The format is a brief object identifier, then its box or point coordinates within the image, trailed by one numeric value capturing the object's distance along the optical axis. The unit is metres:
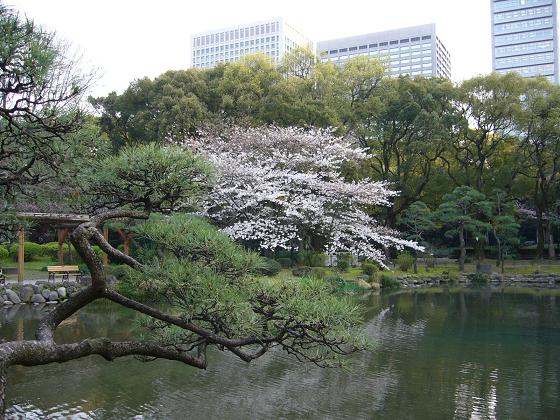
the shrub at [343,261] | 19.83
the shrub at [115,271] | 14.86
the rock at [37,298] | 14.24
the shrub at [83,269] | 16.32
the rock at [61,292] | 14.49
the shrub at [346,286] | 16.39
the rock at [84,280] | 15.14
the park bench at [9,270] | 18.57
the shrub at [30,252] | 21.80
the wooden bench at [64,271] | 15.26
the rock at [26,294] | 14.23
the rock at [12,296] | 14.05
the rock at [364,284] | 18.24
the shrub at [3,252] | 21.43
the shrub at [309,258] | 19.78
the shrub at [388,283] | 19.77
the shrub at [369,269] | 19.59
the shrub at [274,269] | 16.55
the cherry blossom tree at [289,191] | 16.94
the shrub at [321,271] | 17.22
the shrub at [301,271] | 17.61
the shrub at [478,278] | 21.87
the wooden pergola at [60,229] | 12.37
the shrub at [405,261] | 22.45
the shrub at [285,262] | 19.88
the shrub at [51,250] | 22.28
